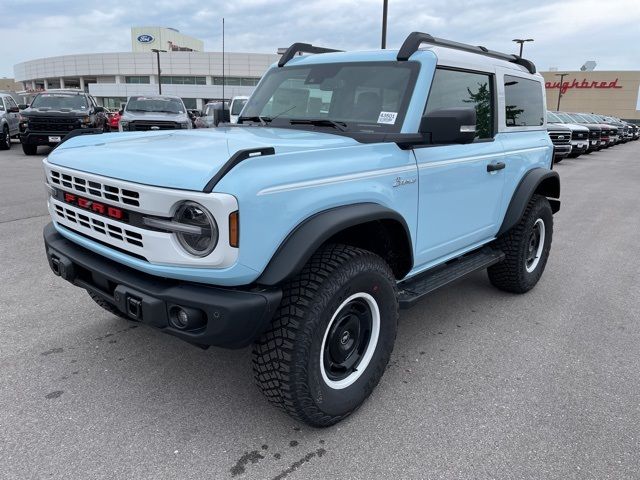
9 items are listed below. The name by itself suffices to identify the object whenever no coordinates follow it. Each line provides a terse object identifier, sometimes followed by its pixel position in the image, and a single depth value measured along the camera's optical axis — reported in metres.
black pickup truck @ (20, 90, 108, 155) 14.26
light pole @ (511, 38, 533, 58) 36.41
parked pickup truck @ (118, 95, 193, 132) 14.17
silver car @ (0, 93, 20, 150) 16.64
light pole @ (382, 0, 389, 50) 16.62
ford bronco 2.12
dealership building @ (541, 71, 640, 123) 71.06
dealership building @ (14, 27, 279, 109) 73.56
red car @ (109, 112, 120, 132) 21.45
